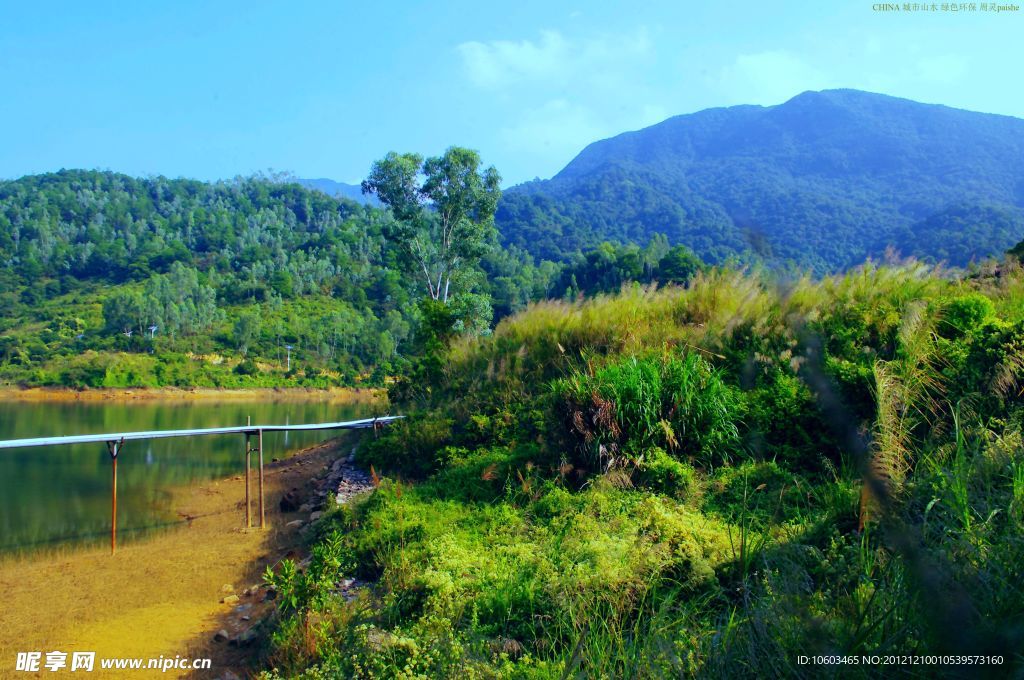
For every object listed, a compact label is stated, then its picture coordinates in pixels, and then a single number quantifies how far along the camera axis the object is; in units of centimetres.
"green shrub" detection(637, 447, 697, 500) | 585
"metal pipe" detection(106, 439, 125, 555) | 962
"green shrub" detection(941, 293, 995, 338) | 634
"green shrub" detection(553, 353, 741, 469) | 640
